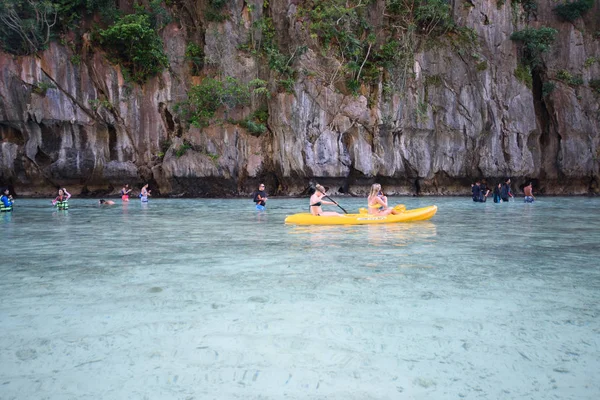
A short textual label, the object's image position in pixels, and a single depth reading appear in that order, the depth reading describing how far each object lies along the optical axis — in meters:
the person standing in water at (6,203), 14.55
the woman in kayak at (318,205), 10.16
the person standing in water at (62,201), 15.71
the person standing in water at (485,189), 20.73
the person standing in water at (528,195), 20.16
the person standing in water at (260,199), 15.50
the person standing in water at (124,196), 21.79
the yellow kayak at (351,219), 9.94
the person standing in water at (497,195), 20.52
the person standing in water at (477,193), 20.64
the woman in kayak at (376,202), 10.60
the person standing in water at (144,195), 20.77
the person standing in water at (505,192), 21.14
